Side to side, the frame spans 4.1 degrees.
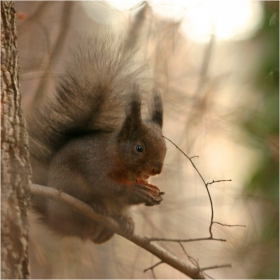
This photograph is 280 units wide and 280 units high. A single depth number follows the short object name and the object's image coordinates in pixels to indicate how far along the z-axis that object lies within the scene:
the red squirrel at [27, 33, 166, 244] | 4.05
